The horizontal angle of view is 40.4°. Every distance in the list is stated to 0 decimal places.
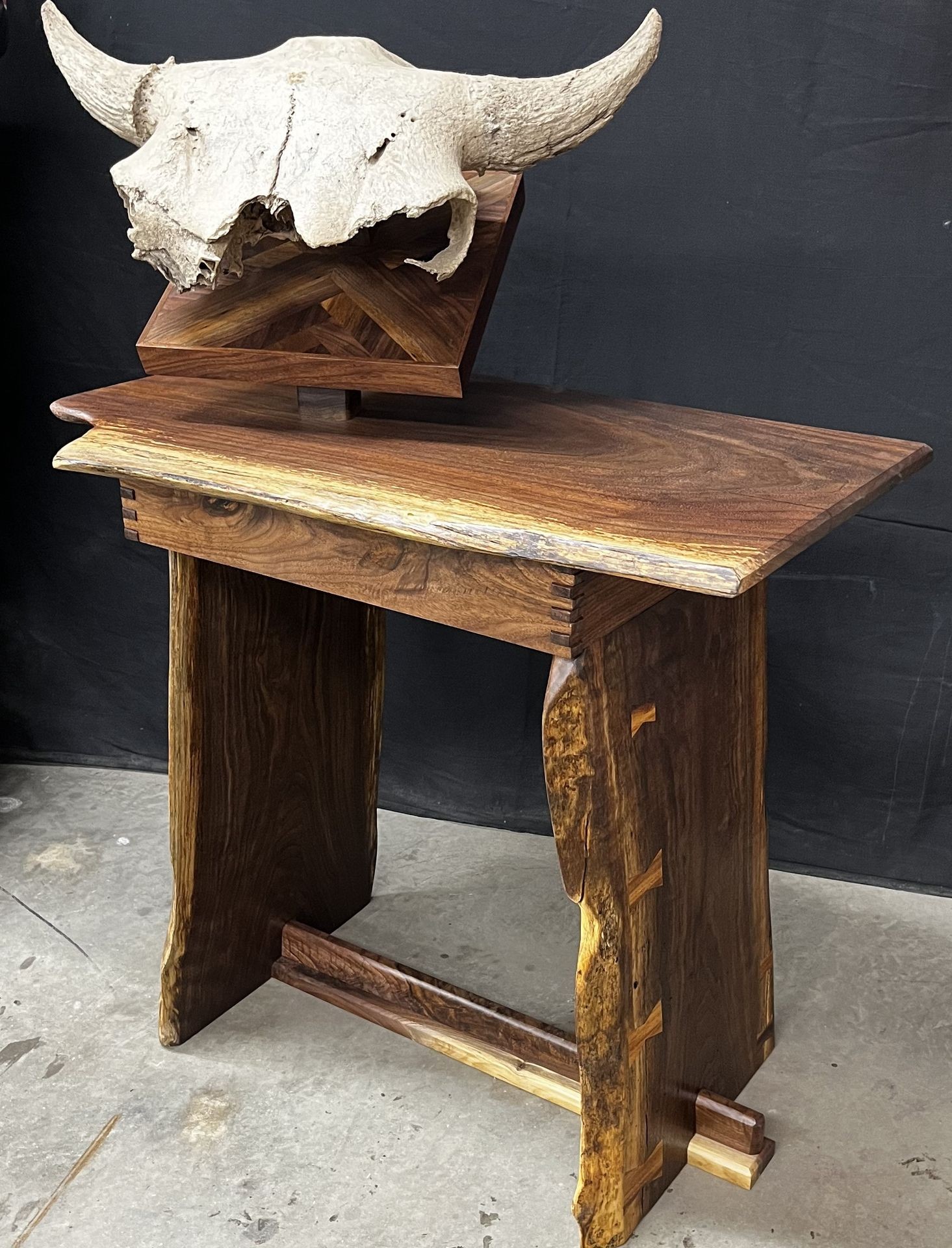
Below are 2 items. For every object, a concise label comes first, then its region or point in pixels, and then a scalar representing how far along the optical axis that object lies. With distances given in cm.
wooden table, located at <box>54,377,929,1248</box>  143
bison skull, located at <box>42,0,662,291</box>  143
